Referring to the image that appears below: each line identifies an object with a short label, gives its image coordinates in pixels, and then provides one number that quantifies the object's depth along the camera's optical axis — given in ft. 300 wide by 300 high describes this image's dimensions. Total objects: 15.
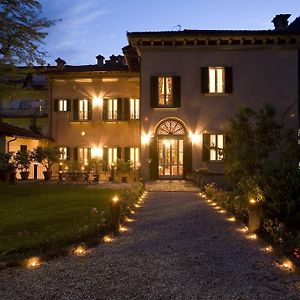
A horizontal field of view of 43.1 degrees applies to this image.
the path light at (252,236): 24.94
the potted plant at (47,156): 68.08
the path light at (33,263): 18.49
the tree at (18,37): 43.93
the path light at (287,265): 18.25
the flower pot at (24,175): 70.85
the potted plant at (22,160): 66.54
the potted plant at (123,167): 69.31
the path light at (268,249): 21.61
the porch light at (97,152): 77.77
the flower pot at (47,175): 70.44
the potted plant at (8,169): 62.08
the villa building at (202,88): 64.80
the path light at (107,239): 23.96
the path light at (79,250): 20.80
